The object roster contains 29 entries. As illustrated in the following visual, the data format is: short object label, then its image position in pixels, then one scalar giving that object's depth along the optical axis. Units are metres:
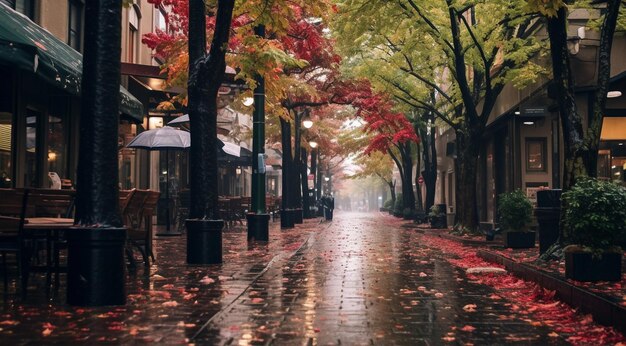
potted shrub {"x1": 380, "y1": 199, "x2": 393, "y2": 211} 75.99
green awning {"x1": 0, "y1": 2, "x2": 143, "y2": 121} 10.53
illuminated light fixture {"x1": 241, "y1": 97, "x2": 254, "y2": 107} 21.52
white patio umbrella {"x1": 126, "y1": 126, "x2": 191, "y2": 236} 18.80
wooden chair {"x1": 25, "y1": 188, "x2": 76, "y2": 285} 8.15
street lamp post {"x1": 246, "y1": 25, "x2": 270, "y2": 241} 17.41
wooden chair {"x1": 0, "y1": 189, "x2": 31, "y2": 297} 7.64
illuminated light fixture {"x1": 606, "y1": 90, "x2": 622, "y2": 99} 18.16
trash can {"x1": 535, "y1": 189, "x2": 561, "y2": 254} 12.93
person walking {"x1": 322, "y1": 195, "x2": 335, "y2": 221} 42.56
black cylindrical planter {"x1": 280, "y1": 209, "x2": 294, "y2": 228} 26.58
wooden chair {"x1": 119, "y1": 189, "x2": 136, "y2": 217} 9.71
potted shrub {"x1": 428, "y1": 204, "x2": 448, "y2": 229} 30.09
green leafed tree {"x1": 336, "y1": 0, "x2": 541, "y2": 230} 19.09
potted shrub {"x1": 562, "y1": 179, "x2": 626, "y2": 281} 8.58
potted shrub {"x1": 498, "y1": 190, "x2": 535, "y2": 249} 15.91
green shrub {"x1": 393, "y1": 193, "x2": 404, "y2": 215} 52.79
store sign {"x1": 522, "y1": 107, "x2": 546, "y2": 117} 21.72
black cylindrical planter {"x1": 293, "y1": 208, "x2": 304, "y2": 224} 30.35
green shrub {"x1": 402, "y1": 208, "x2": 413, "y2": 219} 43.70
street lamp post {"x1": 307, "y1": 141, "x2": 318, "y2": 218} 44.47
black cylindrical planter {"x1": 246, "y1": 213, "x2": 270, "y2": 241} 17.56
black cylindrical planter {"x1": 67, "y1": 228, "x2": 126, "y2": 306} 7.08
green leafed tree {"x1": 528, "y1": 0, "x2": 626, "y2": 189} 11.56
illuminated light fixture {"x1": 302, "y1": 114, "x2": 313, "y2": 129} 33.28
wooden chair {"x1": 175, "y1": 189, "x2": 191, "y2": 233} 23.41
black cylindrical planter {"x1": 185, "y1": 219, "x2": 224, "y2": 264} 11.64
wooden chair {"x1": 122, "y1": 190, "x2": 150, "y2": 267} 10.02
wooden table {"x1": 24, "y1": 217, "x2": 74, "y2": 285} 7.92
